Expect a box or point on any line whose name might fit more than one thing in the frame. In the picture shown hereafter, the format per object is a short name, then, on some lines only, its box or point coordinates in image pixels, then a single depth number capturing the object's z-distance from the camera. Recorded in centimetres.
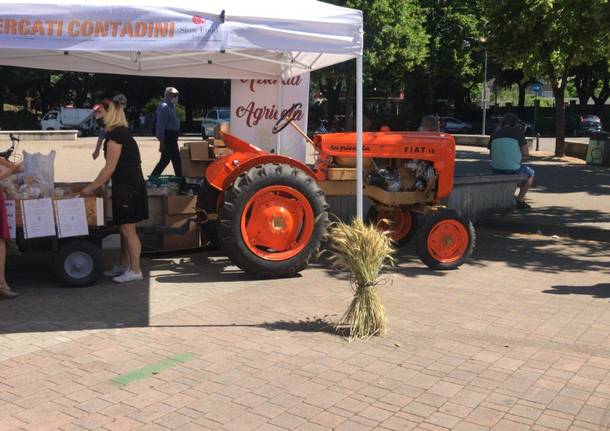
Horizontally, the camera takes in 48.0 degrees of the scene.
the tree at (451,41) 4234
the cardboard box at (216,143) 837
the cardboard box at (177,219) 770
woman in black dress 656
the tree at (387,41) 3428
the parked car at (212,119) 3634
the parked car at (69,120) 4278
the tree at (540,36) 1653
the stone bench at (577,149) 2241
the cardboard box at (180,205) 764
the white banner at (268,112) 954
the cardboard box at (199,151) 845
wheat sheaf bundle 531
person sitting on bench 1119
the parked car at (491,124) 4491
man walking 1114
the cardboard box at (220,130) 807
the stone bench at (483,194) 1050
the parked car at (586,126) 4353
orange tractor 689
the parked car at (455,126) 4584
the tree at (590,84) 4281
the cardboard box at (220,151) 828
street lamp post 3831
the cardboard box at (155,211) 769
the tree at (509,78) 4644
